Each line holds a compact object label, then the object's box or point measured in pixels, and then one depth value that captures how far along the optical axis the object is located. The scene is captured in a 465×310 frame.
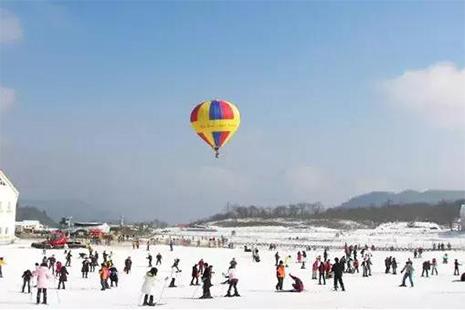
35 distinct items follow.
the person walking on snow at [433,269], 36.03
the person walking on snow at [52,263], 33.24
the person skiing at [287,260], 41.48
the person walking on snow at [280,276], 23.58
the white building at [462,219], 117.61
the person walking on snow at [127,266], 33.16
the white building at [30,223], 128.95
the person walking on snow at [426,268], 33.25
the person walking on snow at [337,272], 23.25
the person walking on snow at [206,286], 20.95
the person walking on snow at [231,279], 21.31
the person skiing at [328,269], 28.08
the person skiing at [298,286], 22.94
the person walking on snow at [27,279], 22.69
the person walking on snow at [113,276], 25.36
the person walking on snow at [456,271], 34.81
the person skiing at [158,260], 40.01
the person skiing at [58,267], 26.46
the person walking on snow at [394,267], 35.40
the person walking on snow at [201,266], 28.58
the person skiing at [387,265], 35.70
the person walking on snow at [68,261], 36.09
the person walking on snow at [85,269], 30.33
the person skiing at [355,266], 35.59
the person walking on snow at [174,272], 25.44
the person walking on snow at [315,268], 30.24
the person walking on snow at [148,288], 18.92
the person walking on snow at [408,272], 25.94
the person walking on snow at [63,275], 24.12
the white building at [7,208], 62.03
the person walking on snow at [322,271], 27.12
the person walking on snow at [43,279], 19.24
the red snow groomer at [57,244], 50.22
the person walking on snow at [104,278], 24.22
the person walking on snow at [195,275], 26.29
